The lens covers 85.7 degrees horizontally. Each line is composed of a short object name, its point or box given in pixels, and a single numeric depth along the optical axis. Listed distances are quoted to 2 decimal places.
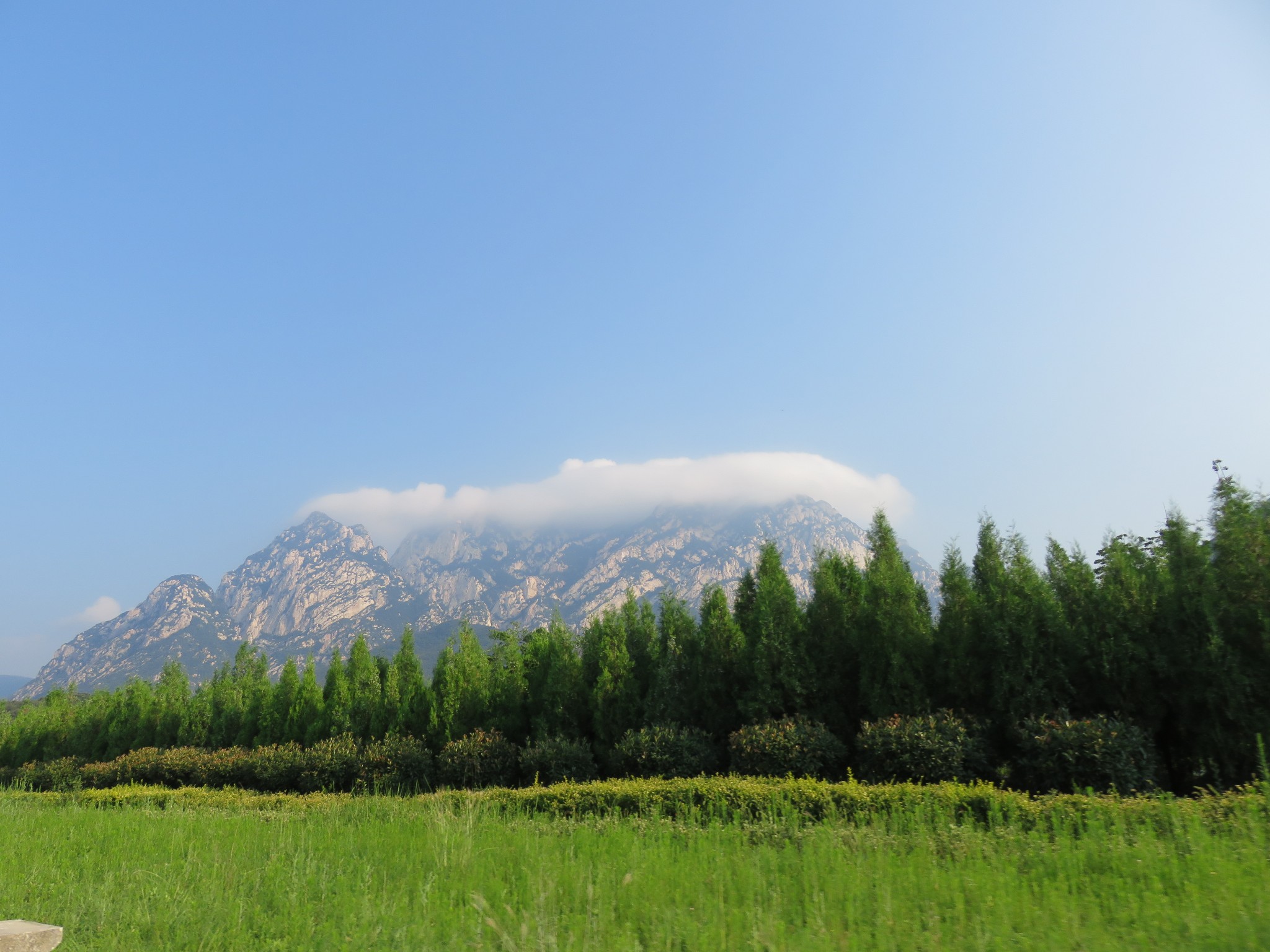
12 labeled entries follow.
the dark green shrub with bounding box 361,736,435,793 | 14.04
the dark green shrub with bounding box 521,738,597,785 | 12.35
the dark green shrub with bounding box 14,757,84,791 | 19.86
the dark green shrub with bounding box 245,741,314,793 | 15.26
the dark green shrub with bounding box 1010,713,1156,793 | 8.30
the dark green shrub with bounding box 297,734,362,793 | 14.62
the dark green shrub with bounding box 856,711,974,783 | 9.16
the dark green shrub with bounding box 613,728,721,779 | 11.29
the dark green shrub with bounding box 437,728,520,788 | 13.30
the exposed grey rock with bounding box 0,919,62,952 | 4.01
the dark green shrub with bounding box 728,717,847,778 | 10.24
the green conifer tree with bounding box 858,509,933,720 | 11.29
